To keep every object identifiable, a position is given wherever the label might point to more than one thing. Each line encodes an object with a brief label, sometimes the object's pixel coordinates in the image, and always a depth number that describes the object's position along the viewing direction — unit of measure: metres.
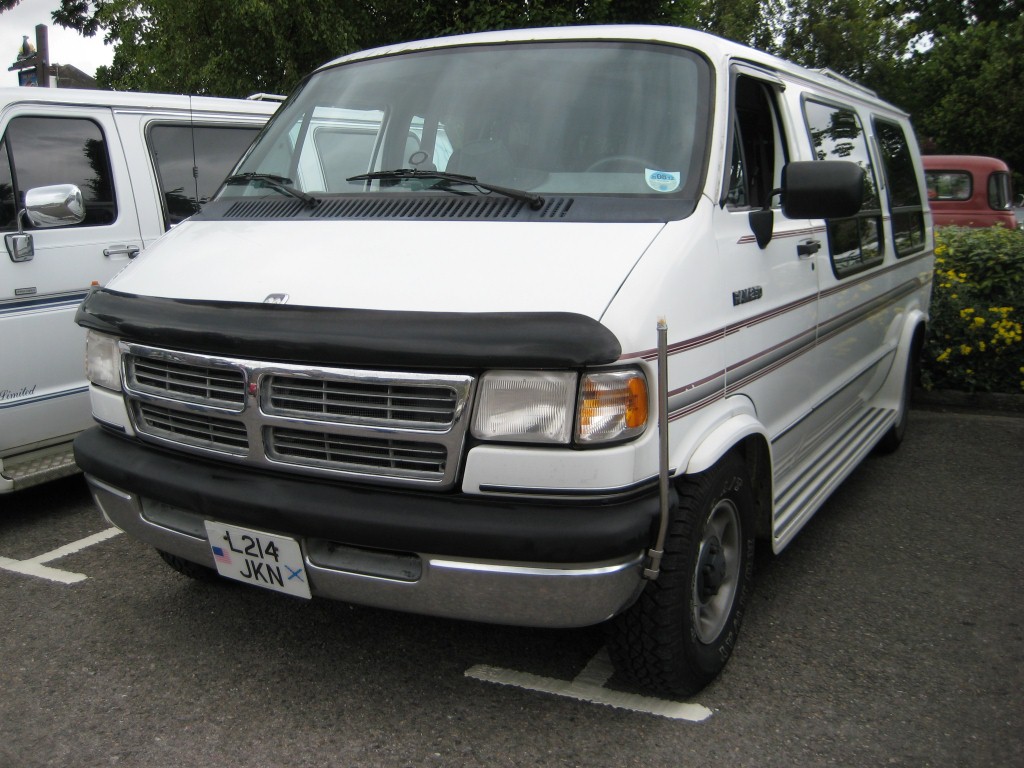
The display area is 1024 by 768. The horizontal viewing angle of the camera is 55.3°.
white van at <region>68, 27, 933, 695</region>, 2.54
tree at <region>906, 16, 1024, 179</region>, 25.88
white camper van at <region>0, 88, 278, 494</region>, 4.59
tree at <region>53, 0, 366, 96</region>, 12.70
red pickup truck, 14.33
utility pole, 15.68
